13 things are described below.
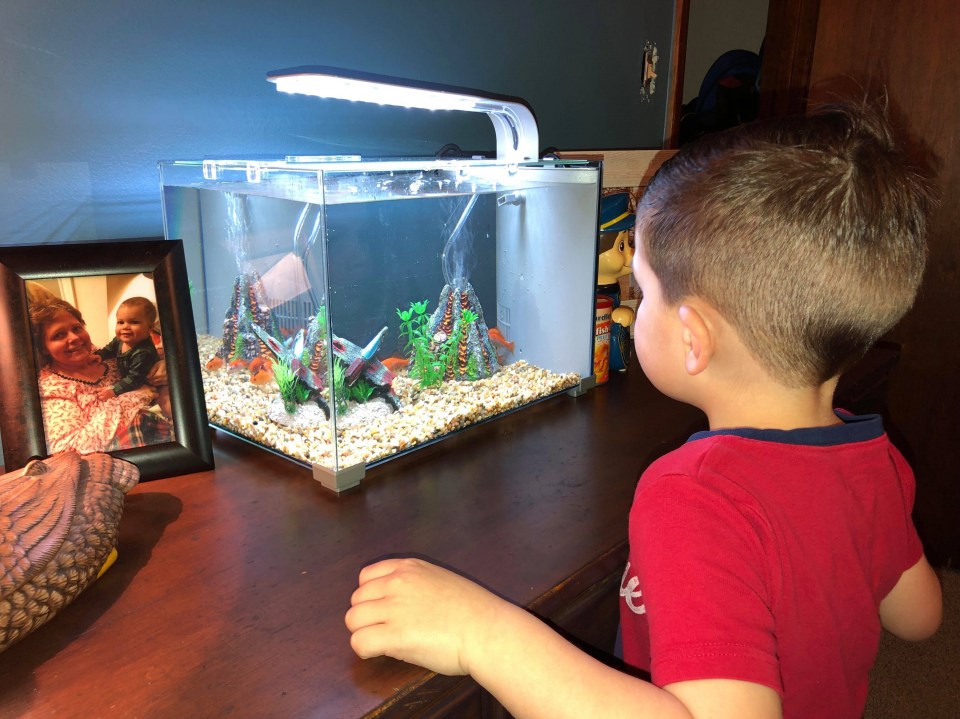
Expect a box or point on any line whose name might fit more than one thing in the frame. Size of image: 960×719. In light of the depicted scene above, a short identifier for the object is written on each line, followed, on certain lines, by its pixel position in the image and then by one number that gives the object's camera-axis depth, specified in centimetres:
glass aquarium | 85
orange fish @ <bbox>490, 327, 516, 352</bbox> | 117
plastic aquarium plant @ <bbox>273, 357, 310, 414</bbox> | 92
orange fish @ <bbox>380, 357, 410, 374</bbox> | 98
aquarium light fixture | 83
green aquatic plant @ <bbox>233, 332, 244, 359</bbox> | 102
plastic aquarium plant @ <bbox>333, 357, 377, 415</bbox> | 87
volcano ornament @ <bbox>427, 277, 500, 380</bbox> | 105
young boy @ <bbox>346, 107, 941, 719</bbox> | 55
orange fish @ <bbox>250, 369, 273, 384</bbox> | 98
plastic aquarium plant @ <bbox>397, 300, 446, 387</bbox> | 100
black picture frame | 80
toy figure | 129
